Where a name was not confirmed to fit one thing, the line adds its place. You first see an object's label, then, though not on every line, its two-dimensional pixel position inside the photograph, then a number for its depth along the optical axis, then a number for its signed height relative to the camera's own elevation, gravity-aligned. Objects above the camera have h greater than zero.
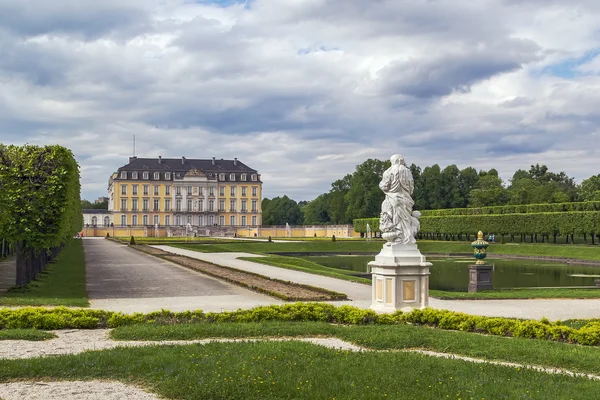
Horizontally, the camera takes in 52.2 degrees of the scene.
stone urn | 18.02 -0.87
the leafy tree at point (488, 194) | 70.06 +3.00
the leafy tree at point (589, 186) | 64.44 +3.66
